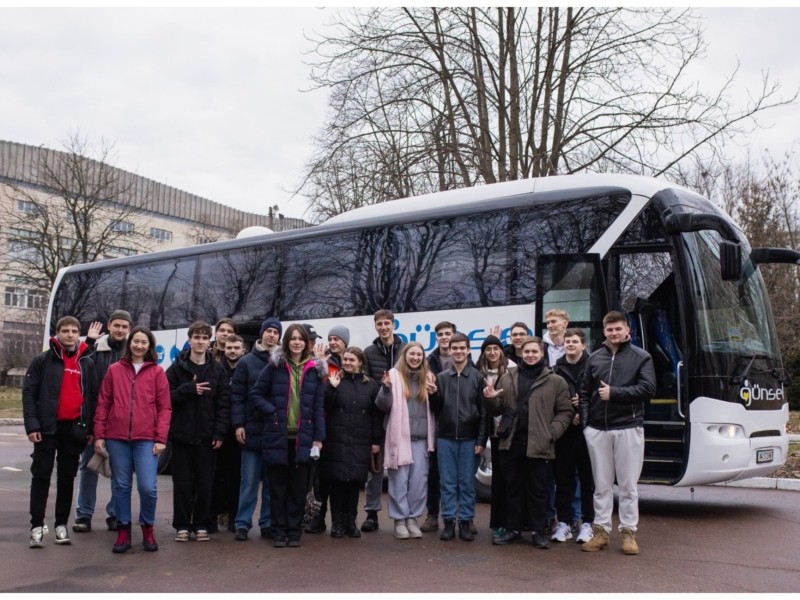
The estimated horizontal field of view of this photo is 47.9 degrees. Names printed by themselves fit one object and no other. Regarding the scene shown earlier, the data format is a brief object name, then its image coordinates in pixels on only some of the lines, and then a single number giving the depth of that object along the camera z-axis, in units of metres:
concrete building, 34.19
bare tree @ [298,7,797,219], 19.19
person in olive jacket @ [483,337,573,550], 7.46
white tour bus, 9.04
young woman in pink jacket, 7.13
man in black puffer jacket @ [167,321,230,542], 7.57
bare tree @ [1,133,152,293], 32.25
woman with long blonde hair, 7.83
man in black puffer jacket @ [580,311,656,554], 7.20
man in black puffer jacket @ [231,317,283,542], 7.70
